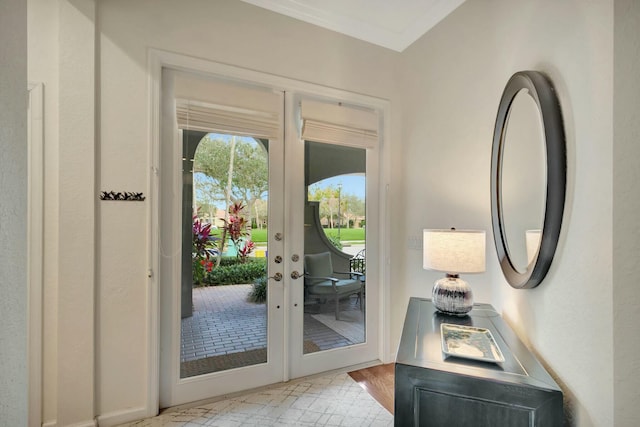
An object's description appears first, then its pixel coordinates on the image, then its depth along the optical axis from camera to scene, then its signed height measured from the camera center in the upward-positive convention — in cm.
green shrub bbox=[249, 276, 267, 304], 238 -60
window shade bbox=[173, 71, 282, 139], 211 +79
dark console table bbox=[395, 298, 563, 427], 97 -59
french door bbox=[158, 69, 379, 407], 212 -18
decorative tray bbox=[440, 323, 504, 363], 117 -54
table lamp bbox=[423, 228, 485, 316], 169 -27
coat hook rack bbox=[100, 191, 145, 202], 188 +11
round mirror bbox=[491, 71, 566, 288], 114 +17
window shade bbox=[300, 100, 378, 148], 249 +77
